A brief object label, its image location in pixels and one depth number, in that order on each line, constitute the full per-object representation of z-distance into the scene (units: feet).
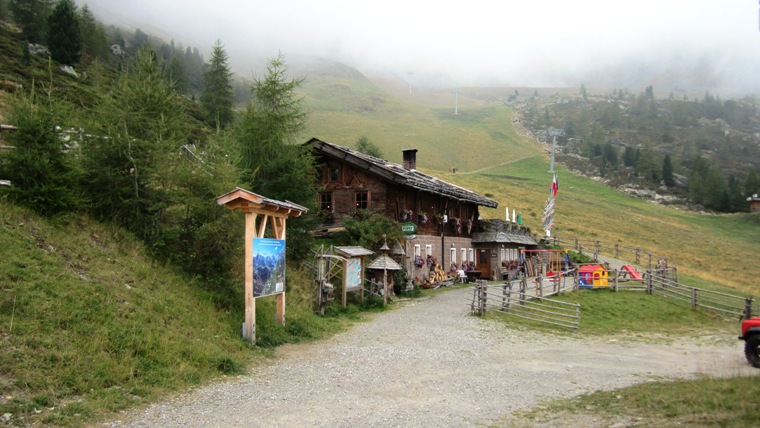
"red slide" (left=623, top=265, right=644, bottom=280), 101.51
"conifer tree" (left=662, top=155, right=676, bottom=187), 380.58
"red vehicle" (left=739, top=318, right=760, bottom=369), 44.04
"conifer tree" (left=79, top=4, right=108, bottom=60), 240.63
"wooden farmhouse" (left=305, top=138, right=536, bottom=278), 94.89
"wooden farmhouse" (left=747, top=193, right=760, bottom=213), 302.66
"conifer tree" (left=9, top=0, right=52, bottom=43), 213.25
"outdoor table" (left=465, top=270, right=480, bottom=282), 114.93
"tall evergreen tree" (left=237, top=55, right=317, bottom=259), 69.97
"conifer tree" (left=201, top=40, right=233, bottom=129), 229.04
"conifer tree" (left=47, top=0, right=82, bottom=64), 196.03
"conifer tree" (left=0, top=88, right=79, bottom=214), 38.60
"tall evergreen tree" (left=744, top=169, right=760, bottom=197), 343.26
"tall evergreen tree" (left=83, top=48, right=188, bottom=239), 43.65
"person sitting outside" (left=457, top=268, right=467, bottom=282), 109.60
